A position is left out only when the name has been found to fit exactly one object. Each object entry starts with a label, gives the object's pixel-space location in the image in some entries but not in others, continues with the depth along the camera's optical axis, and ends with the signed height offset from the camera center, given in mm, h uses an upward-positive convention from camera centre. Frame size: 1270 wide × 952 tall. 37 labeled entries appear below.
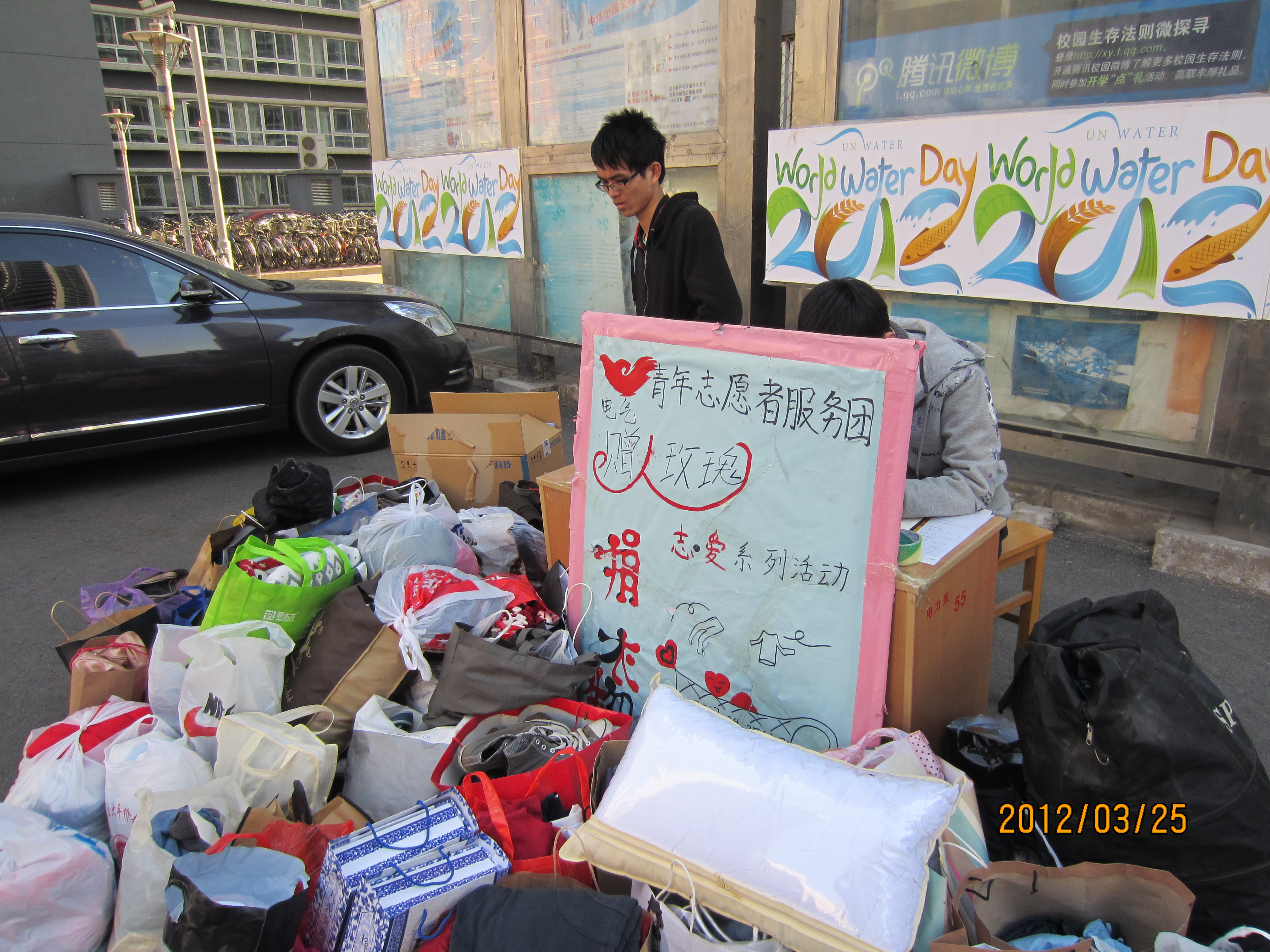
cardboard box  3904 -944
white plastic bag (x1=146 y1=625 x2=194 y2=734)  2574 -1296
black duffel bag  1707 -1072
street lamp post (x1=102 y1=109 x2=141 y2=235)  18406 +2153
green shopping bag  2660 -1098
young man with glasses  3172 +31
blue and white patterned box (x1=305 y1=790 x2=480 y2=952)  1767 -1269
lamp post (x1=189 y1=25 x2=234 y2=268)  12742 +1259
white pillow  1532 -1086
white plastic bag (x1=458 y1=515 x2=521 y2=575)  3260 -1130
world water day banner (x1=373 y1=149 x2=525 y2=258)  6945 +277
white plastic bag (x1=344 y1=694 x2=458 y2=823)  2219 -1340
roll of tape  2025 -726
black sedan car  4926 -692
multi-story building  39844 +6919
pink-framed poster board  1990 -688
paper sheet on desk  2100 -749
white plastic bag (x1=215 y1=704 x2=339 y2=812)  2131 -1283
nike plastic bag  2381 -1228
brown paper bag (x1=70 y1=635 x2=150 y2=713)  2658 -1349
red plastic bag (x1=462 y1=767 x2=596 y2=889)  1866 -1273
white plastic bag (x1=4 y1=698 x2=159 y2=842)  2166 -1352
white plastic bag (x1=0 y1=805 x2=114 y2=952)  1745 -1323
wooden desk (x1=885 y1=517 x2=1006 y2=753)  1999 -983
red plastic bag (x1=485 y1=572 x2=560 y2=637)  2568 -1114
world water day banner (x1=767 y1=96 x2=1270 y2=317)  3422 +128
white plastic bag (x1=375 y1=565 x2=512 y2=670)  2533 -1074
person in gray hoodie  2262 -495
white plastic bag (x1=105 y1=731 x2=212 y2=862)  2137 -1305
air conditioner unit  42594 +4150
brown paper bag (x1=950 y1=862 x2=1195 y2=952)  1615 -1243
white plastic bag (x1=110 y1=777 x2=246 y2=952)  1806 -1350
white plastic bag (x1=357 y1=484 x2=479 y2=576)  3000 -1053
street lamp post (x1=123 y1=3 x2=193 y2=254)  11789 +2567
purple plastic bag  3256 -1357
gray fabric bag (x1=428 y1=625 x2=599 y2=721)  2283 -1149
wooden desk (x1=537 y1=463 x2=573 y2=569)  2785 -871
